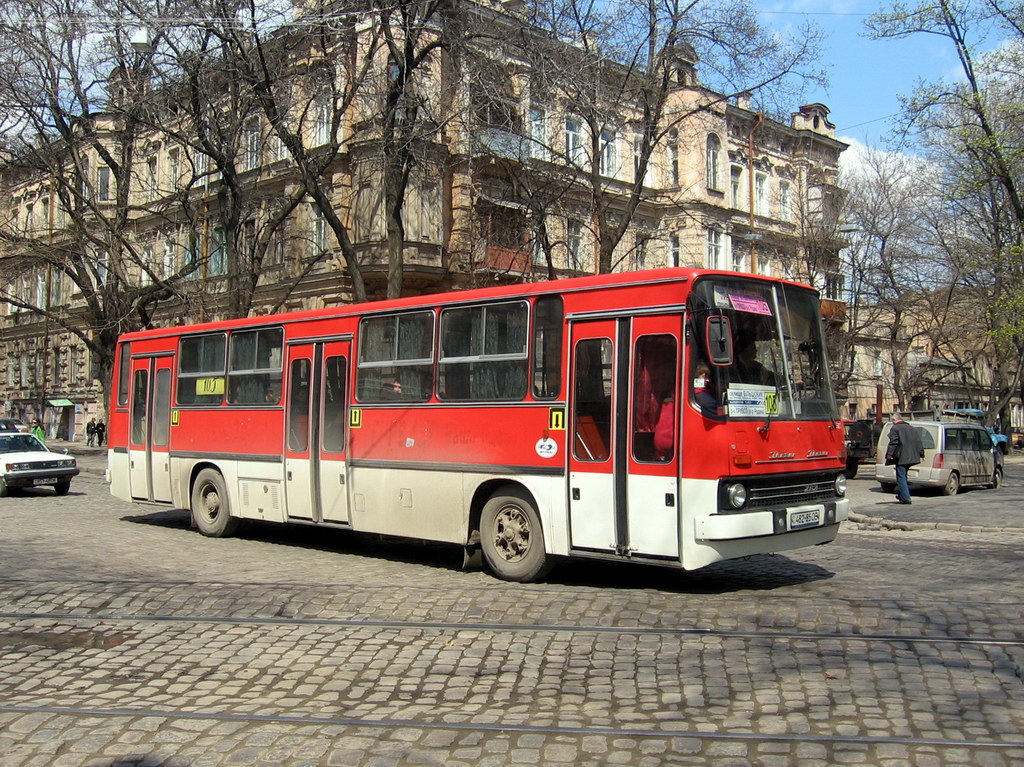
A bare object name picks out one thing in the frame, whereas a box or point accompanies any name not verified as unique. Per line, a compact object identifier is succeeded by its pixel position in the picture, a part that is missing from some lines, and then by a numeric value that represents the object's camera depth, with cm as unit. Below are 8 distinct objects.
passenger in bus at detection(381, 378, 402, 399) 1086
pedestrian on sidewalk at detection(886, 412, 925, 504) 1827
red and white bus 830
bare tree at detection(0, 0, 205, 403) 2484
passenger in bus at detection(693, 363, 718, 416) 818
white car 2156
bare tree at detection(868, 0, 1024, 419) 2456
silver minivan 2138
